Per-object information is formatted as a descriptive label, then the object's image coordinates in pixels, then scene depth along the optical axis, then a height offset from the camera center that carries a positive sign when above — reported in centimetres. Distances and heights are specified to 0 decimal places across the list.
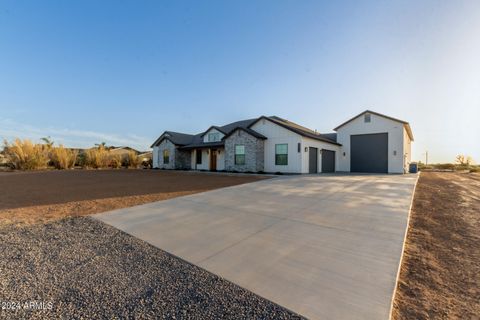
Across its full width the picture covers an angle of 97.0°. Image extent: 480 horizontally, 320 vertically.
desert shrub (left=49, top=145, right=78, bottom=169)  2083 +24
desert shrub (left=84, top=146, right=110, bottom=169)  2333 +18
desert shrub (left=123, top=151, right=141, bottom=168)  2655 -14
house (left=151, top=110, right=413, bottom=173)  1645 +110
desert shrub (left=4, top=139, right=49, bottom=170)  1852 +38
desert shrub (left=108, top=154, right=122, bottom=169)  2498 -15
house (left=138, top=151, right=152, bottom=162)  2830 +44
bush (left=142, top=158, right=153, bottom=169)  2806 -53
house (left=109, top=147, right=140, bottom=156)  3494 +186
